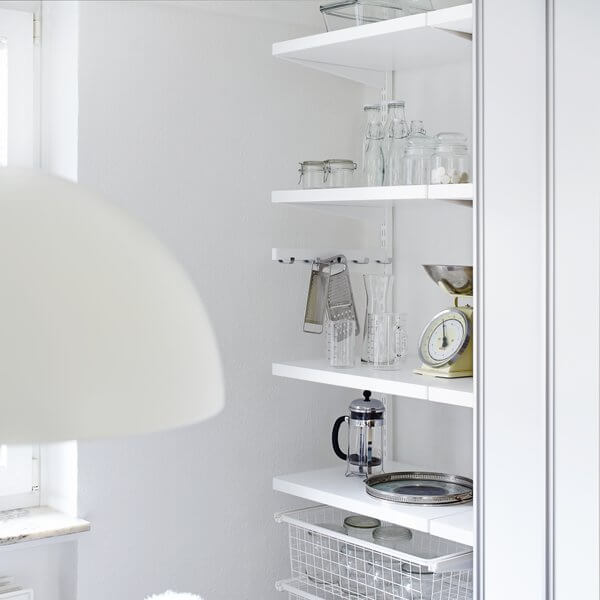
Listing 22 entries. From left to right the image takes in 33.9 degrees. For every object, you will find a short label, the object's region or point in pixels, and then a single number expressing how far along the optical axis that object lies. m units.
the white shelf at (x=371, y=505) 2.21
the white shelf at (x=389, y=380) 2.20
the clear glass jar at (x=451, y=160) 2.25
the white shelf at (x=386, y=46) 2.23
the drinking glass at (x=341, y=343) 2.60
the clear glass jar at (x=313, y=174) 2.63
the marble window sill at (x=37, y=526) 2.46
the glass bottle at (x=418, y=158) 2.38
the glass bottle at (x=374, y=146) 2.50
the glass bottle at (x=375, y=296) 2.56
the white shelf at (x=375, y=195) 2.18
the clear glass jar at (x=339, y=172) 2.60
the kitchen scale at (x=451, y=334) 2.31
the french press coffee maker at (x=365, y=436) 2.64
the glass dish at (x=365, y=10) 2.45
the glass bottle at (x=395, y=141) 2.47
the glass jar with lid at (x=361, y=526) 2.58
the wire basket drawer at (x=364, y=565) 2.34
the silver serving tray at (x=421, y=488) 2.36
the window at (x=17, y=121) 2.62
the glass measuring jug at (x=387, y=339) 2.54
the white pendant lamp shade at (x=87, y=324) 0.51
